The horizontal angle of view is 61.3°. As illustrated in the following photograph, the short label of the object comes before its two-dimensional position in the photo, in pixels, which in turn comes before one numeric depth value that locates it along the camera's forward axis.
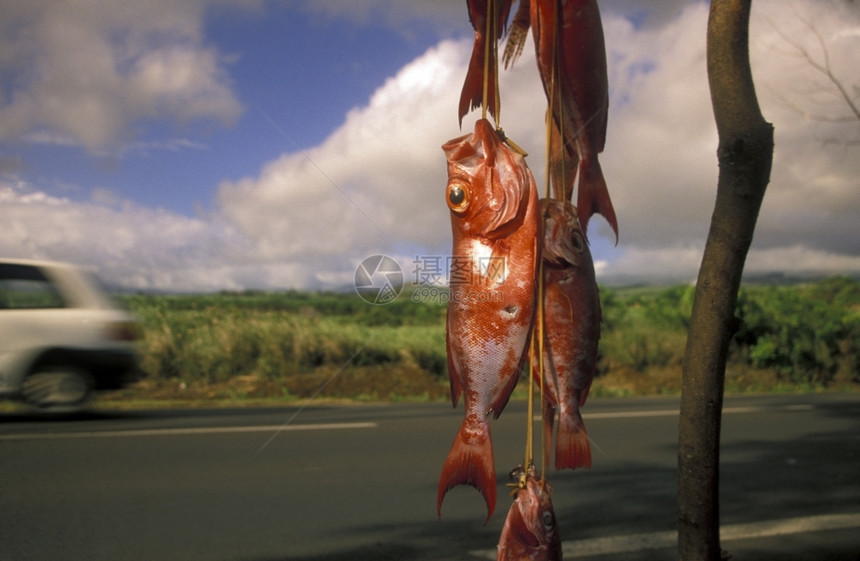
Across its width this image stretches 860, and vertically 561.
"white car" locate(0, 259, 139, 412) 7.69
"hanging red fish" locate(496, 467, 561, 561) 0.86
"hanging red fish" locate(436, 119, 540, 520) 0.83
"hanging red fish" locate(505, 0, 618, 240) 0.95
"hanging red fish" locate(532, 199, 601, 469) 0.88
